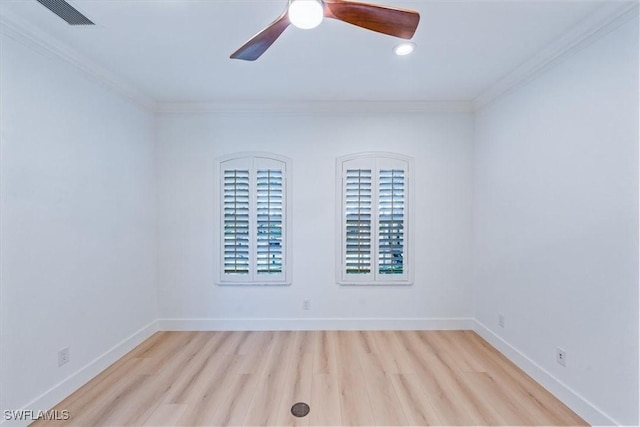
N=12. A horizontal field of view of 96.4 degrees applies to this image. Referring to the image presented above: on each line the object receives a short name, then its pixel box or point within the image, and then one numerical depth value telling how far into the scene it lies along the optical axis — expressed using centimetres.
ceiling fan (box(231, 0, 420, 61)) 122
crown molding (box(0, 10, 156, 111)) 188
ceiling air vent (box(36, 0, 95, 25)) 177
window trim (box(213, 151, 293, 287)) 347
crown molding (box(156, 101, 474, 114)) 341
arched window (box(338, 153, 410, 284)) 346
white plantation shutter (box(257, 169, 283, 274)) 347
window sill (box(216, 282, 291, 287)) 348
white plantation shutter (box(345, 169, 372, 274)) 346
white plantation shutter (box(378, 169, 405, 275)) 346
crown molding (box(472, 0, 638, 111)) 178
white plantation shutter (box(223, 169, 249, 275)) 348
